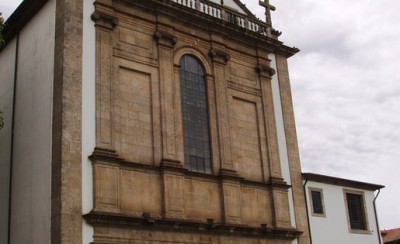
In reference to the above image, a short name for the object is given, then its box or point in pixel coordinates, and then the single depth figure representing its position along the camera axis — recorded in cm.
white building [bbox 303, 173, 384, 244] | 2402
